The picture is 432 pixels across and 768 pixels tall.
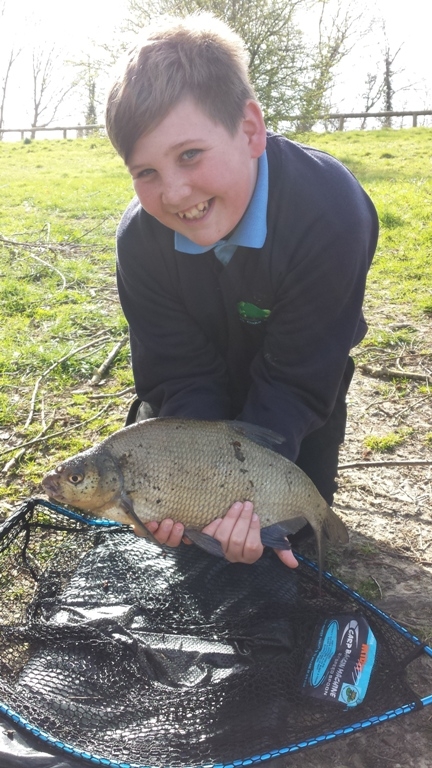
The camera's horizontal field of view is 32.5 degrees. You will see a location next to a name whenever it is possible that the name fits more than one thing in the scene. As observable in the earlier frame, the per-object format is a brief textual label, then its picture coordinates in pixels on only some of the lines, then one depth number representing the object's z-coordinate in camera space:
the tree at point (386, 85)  27.64
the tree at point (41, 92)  36.16
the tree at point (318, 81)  12.46
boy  1.78
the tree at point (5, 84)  36.06
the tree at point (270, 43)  12.05
